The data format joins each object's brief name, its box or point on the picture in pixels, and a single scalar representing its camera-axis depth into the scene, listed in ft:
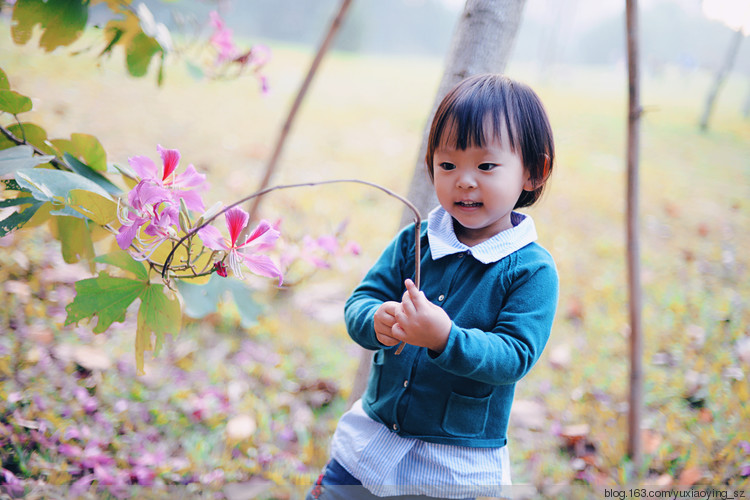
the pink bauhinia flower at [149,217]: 2.71
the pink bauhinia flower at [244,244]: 2.82
